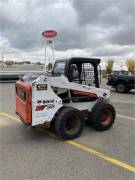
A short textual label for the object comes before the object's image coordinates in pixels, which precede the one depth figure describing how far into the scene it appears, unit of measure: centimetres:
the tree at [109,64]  4247
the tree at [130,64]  4466
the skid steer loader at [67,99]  321
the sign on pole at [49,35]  1636
